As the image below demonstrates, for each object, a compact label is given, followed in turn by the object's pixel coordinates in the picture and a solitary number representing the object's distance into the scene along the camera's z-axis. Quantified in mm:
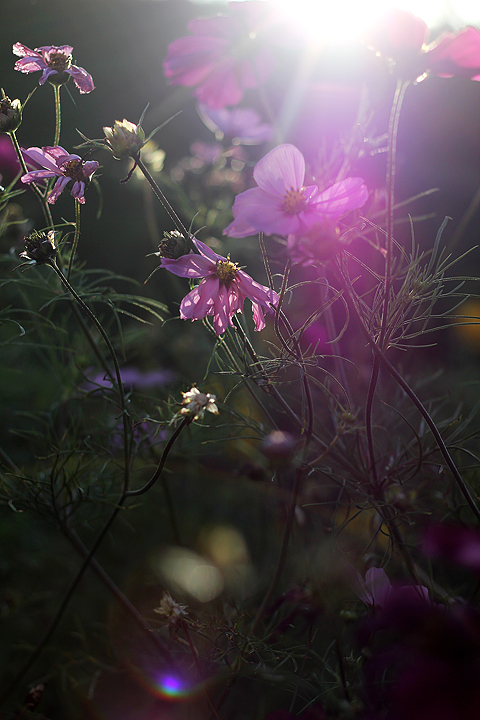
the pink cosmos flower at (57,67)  379
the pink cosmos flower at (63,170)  330
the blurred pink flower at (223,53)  557
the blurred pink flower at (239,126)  926
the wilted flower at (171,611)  362
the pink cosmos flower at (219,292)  347
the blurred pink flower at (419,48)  274
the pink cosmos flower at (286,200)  281
